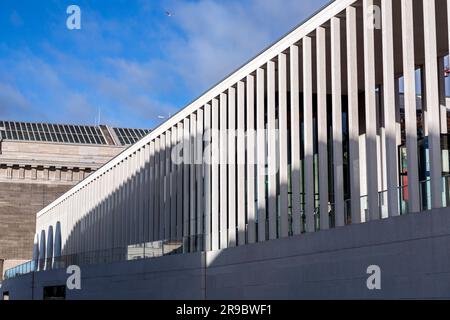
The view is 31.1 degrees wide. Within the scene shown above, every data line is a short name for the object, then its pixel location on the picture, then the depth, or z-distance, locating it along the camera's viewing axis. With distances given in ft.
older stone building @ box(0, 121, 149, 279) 285.64
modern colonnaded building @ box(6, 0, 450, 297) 80.02
